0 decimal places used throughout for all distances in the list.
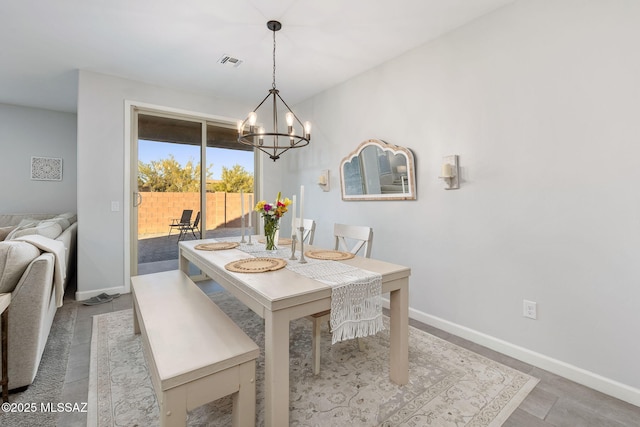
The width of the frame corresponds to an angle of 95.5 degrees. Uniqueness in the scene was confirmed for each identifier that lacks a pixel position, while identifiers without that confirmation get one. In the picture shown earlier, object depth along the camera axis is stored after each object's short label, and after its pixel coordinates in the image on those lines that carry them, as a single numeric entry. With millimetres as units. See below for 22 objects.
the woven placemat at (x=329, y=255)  1982
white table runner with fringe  1410
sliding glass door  3660
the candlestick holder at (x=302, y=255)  1794
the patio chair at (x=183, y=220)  3965
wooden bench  1075
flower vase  2191
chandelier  2064
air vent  2886
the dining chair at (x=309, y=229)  2791
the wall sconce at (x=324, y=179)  3623
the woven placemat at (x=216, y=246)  2292
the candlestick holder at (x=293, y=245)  1870
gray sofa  1623
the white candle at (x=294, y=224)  1843
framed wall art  4414
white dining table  1239
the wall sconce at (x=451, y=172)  2293
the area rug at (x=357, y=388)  1448
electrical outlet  1948
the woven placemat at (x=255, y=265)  1638
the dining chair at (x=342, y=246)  1780
